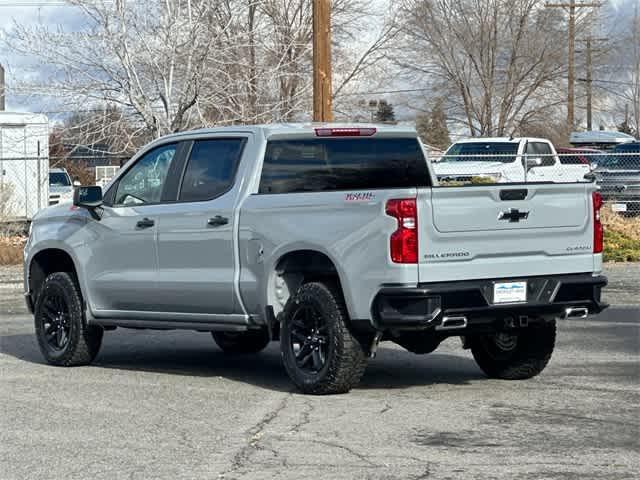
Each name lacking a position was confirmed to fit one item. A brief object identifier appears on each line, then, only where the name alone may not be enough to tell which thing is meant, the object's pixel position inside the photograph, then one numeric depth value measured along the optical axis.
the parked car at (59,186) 34.36
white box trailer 29.05
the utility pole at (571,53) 46.94
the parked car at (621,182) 29.86
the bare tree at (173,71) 24.19
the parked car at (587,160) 30.98
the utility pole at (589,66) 50.97
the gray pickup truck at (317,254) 8.67
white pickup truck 27.70
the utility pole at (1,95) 24.88
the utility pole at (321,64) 20.84
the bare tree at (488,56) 45.38
